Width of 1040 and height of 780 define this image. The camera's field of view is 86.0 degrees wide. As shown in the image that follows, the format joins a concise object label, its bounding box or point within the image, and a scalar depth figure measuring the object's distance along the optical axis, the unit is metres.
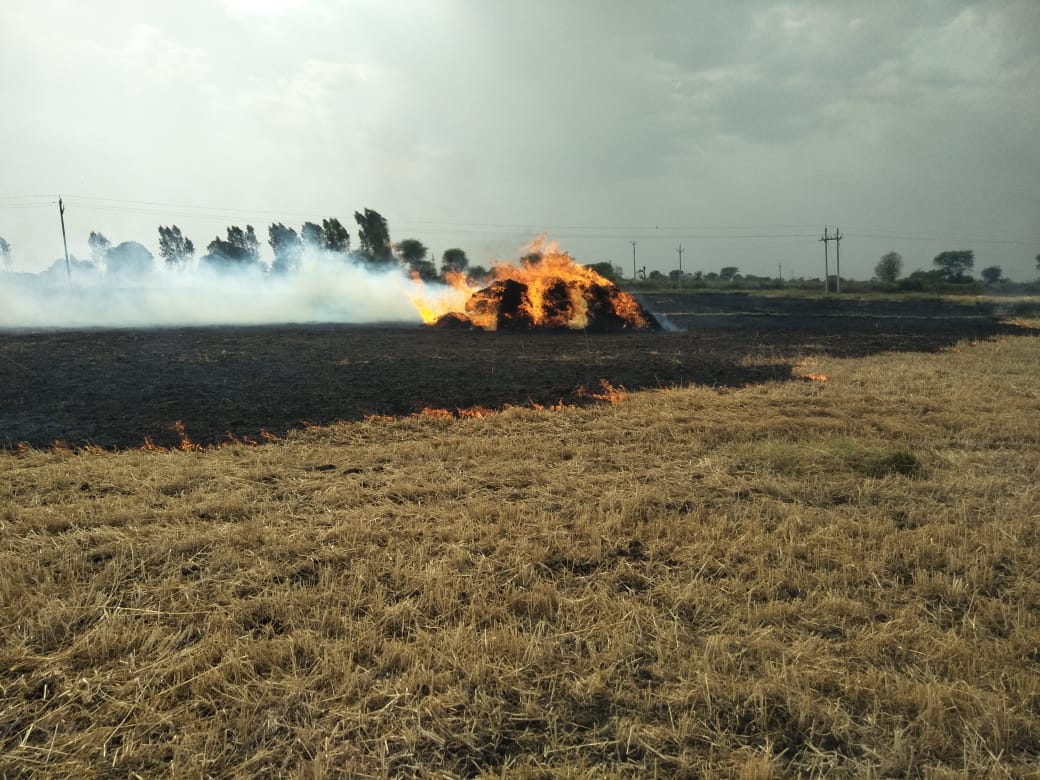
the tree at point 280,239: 75.31
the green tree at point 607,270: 66.97
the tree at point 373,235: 70.12
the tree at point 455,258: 87.39
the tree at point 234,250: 73.22
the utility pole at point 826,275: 75.74
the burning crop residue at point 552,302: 28.84
